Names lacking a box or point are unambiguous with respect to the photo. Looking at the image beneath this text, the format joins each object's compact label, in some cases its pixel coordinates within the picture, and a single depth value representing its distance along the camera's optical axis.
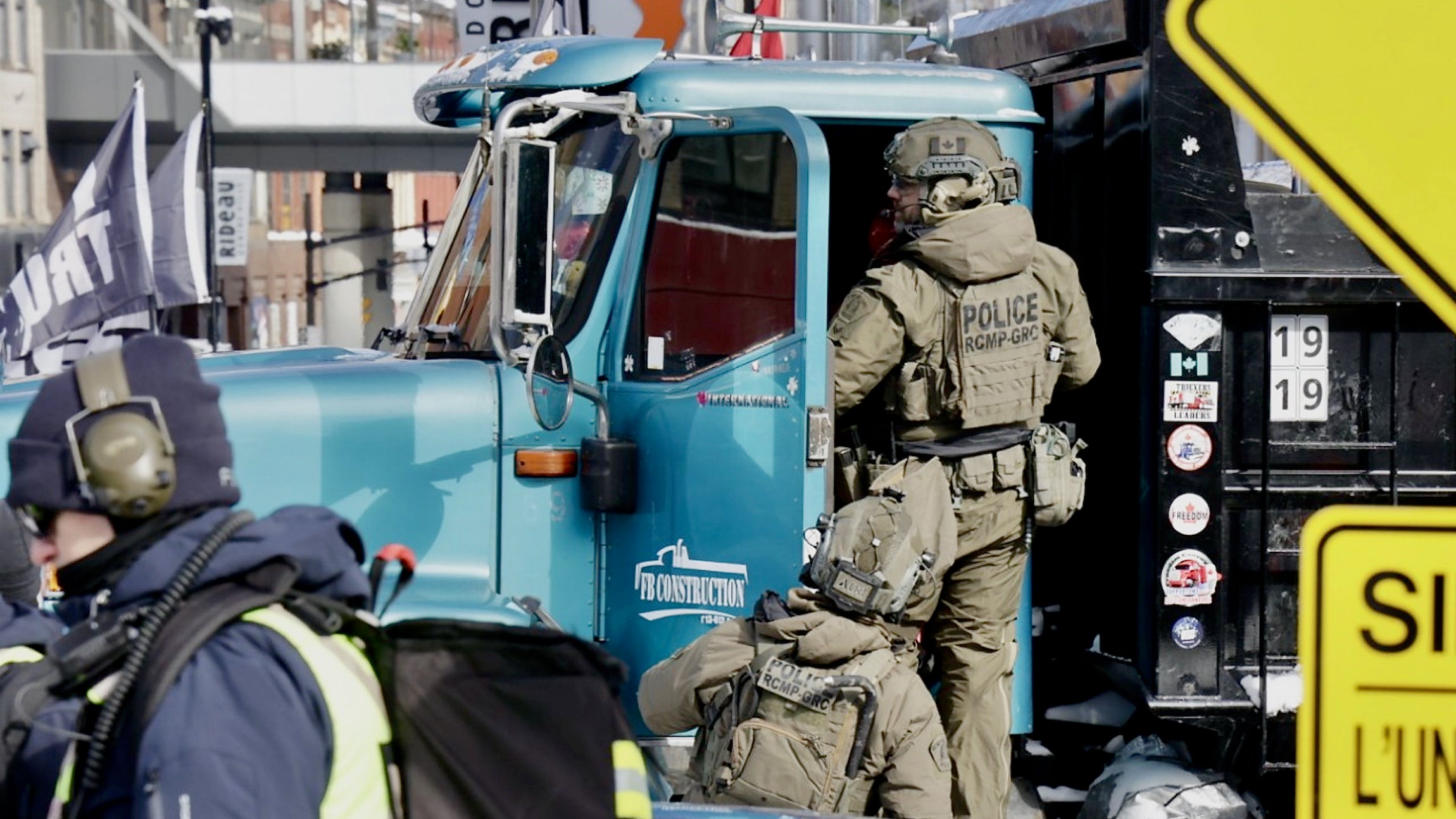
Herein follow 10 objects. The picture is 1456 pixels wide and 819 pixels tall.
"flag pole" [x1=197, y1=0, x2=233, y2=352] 32.03
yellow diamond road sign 4.36
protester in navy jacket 3.86
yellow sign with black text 4.57
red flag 16.34
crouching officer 7.70
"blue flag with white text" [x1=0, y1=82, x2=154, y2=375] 19.58
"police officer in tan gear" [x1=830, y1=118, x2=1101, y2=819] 9.31
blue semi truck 9.23
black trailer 9.30
